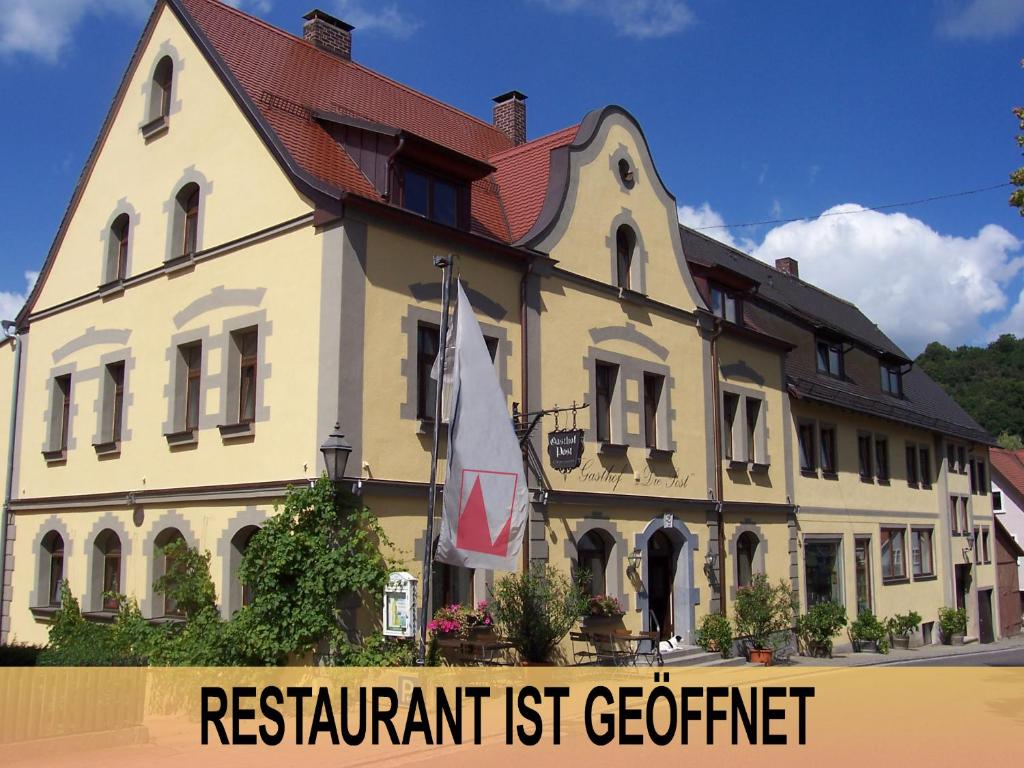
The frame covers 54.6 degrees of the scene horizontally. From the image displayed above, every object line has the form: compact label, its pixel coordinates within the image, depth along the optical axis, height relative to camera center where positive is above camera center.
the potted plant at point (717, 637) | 19.95 -1.56
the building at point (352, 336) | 14.75 +3.89
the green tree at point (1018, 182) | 12.72 +4.79
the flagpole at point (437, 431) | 11.03 +1.40
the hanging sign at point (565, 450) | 15.98 +1.74
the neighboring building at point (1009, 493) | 46.97 +3.16
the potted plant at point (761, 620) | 20.77 -1.29
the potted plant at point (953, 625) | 30.92 -2.01
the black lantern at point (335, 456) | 13.40 +1.34
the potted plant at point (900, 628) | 27.73 -1.92
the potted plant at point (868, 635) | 25.97 -1.96
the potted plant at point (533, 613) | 15.59 -0.87
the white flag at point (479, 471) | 11.37 +1.01
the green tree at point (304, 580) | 13.35 -0.31
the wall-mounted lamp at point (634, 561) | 18.86 -0.06
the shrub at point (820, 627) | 23.19 -1.59
